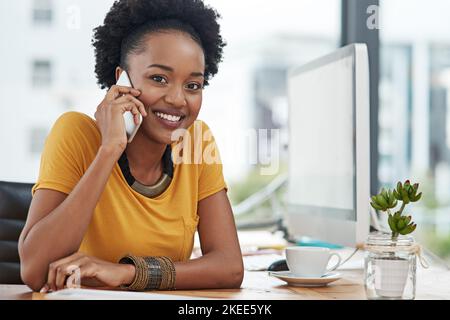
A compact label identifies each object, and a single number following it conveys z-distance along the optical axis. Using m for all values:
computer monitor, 2.64
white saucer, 2.37
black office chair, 2.81
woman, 2.29
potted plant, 2.21
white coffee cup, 2.40
